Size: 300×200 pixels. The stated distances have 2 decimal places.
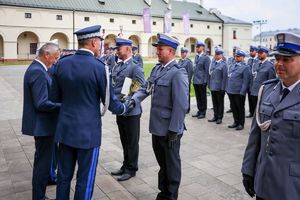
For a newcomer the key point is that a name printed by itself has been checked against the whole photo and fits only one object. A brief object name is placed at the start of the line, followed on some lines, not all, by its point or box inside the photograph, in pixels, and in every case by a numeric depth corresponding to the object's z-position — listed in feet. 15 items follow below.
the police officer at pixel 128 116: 17.40
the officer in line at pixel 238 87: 30.07
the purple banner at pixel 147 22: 127.65
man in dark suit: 13.34
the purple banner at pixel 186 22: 144.36
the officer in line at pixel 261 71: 29.55
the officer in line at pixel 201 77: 35.14
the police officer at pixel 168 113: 13.61
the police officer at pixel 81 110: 11.41
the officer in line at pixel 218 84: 32.35
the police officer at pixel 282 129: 8.07
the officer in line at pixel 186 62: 36.32
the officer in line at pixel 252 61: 33.37
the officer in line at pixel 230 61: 36.74
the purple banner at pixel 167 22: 120.63
